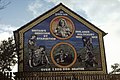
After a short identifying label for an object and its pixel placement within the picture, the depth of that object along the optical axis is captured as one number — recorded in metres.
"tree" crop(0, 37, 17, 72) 18.17
